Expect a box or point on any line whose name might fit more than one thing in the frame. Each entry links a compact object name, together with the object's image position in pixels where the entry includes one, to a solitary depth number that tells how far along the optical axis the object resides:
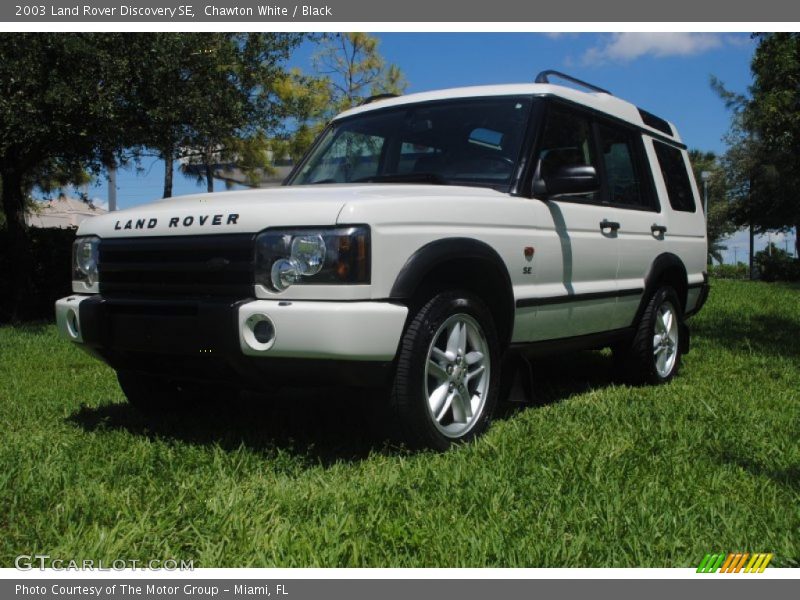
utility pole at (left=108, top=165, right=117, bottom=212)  26.95
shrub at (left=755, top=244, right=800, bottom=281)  29.91
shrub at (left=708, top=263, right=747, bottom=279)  45.59
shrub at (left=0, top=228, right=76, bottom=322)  13.41
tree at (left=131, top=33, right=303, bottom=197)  11.50
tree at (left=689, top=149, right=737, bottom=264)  47.41
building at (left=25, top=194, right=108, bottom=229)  34.58
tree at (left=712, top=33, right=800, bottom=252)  12.62
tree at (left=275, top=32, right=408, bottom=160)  22.40
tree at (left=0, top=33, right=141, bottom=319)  10.41
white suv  3.37
